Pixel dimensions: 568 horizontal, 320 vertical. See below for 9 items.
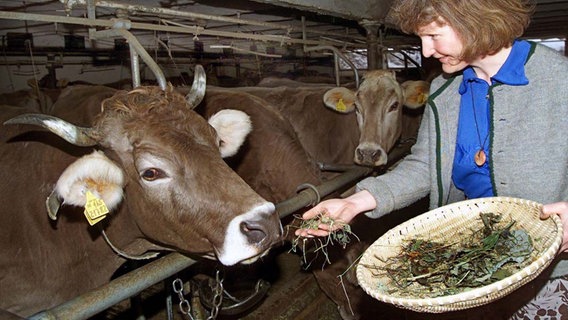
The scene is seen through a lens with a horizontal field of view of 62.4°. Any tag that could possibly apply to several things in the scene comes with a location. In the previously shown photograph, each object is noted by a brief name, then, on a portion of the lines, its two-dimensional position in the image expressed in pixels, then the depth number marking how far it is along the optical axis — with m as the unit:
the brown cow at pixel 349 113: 4.91
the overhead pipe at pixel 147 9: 2.53
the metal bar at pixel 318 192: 2.34
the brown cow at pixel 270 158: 4.16
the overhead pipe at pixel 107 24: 2.21
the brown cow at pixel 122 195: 2.05
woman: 1.74
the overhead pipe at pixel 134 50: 2.44
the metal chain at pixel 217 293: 2.29
